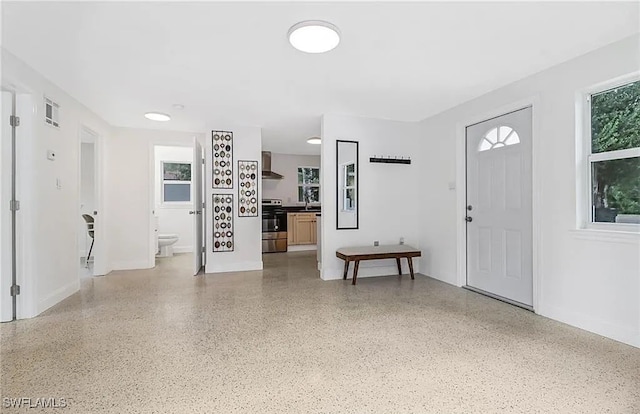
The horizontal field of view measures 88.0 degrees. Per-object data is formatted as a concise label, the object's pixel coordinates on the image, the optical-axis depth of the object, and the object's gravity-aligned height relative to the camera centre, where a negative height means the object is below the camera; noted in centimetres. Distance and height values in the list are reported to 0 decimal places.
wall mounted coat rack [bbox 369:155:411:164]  474 +69
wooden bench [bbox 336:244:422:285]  423 -61
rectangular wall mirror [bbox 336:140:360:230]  462 +33
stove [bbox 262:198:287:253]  718 -46
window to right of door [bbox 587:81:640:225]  251 +40
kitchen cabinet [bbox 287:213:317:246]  739 -47
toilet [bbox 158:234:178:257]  640 -67
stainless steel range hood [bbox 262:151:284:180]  737 +91
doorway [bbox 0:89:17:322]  292 -2
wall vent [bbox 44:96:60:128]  329 +99
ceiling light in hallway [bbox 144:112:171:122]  447 +127
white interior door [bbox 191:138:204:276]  488 +9
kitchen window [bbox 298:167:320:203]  828 +58
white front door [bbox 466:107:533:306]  334 +1
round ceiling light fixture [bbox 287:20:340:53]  224 +121
